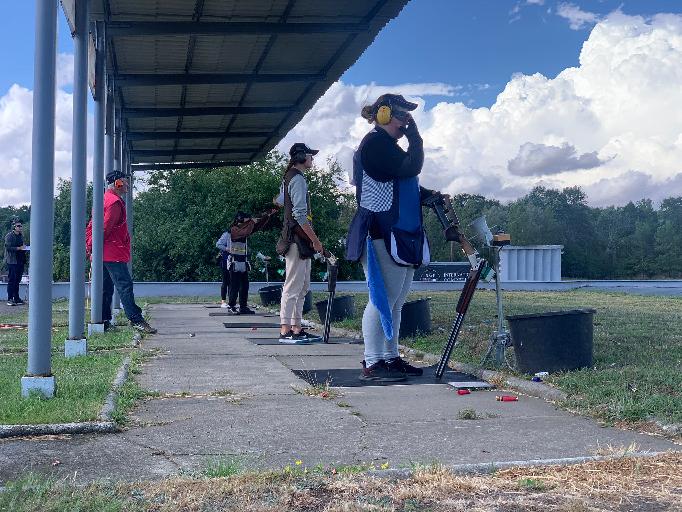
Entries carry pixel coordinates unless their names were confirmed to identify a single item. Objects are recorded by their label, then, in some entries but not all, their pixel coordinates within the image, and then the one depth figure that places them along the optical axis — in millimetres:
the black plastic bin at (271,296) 17406
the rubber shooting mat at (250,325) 12204
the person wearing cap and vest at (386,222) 6484
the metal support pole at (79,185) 7695
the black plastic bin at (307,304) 14626
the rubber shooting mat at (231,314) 14909
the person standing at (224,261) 15984
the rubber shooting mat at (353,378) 6554
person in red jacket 10281
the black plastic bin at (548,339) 6520
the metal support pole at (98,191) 9570
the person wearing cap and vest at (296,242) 9250
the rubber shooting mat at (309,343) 9828
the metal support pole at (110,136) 11664
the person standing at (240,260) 14344
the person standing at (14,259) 19922
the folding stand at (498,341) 7004
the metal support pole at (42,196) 5434
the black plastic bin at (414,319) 9789
